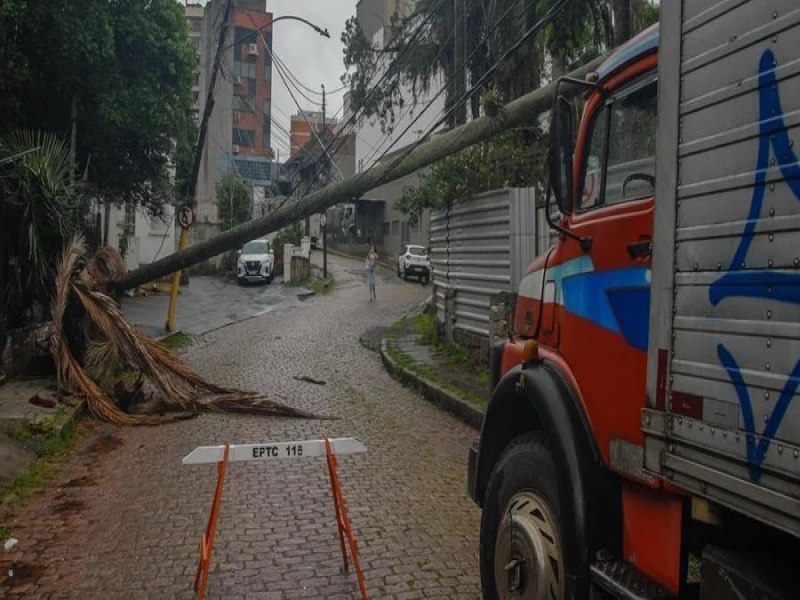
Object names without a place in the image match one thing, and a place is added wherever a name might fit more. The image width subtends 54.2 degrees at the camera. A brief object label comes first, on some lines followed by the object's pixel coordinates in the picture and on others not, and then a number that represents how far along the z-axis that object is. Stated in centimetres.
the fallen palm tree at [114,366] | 995
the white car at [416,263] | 3325
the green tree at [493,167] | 1277
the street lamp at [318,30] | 1528
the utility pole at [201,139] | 1546
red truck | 216
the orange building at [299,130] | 7674
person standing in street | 2576
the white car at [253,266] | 3394
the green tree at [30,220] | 1023
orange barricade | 447
